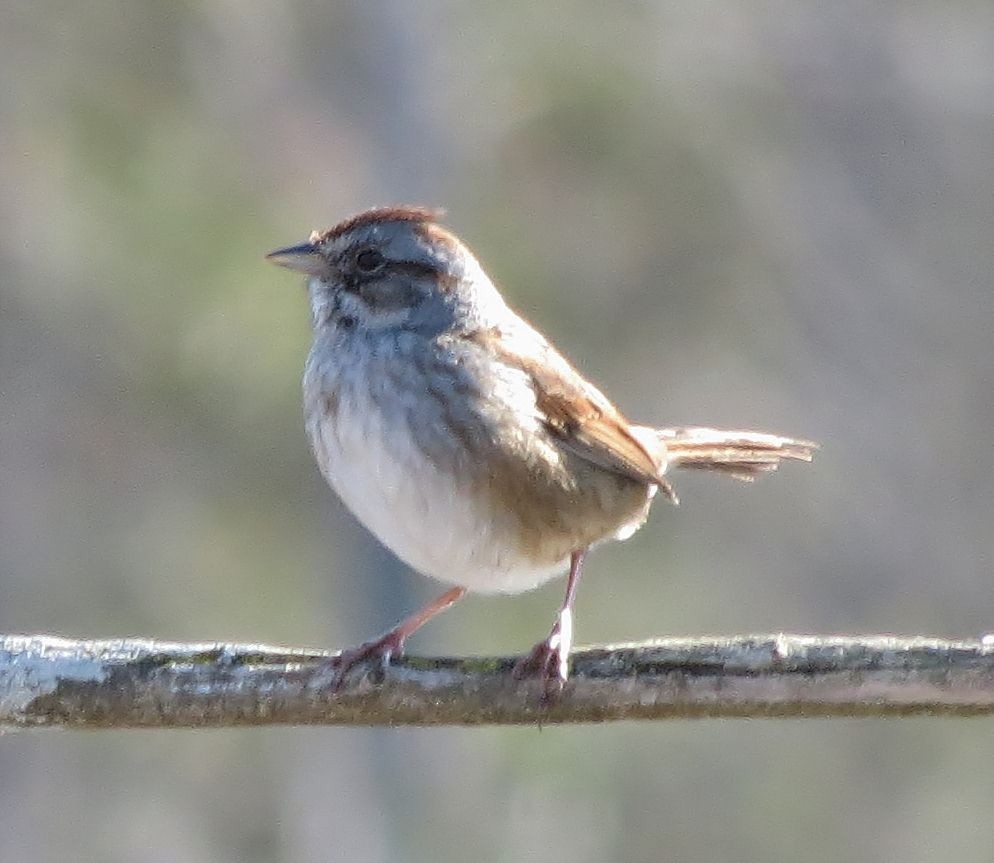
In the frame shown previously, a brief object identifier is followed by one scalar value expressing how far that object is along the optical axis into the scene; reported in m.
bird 8.49
